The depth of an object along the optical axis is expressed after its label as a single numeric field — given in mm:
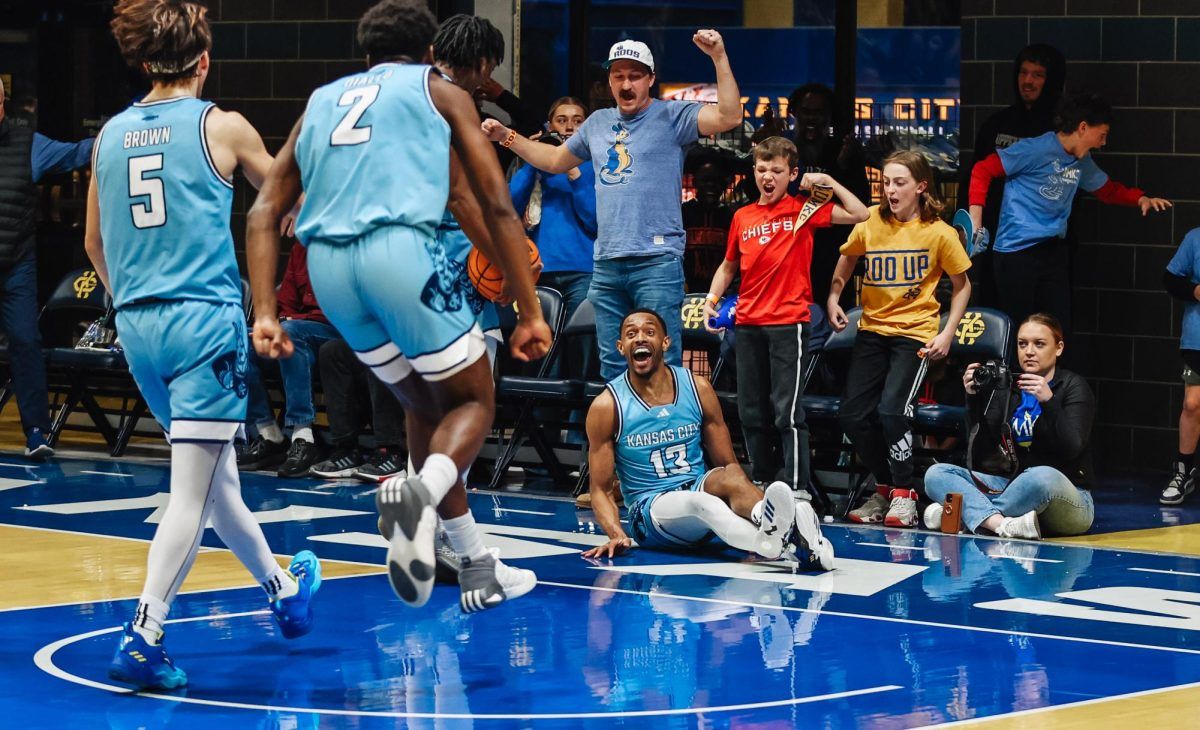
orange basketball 9234
